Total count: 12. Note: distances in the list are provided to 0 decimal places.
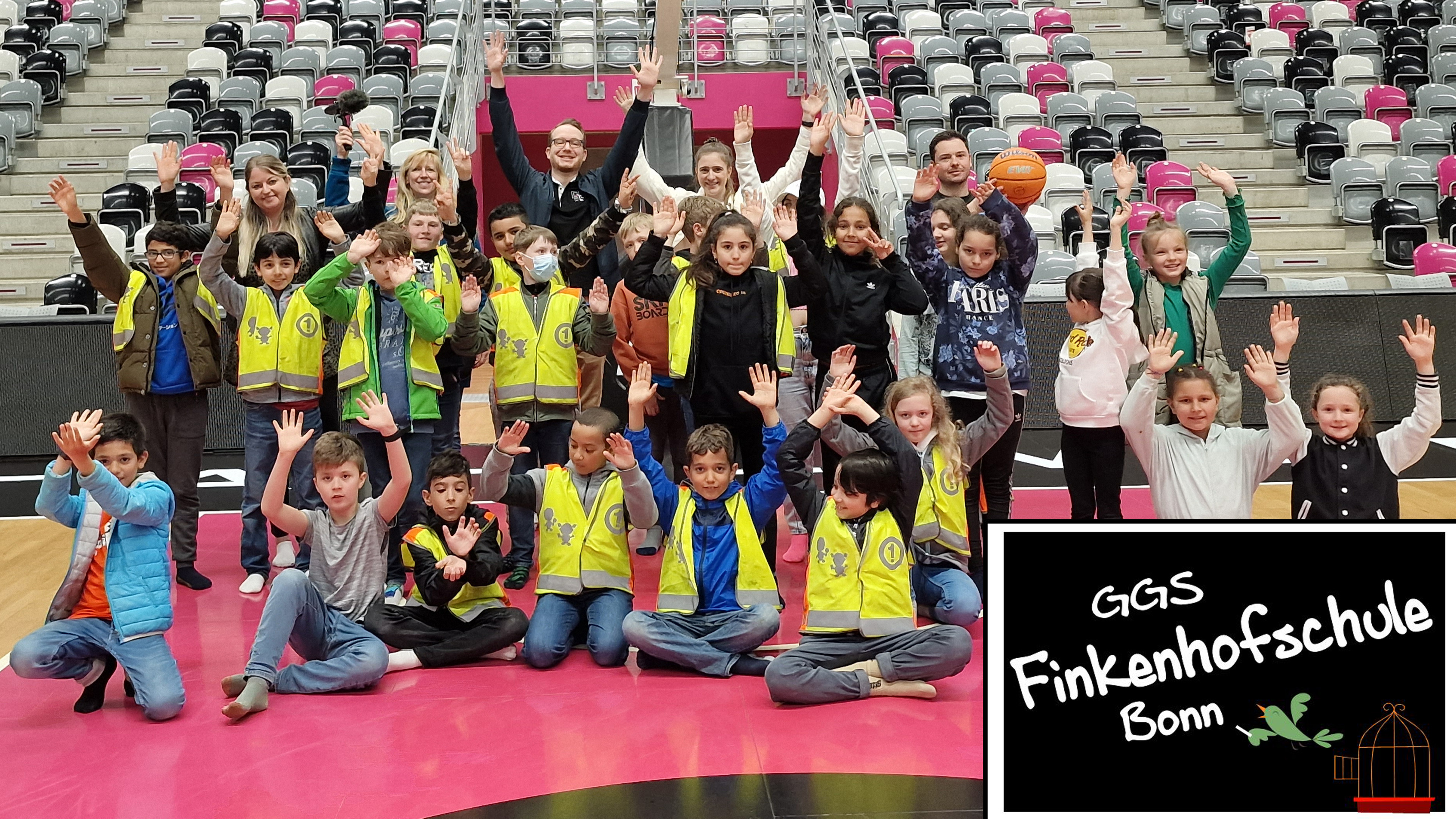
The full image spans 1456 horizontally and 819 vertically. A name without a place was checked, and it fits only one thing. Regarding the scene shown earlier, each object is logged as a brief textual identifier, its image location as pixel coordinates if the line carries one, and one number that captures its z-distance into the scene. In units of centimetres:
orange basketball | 600
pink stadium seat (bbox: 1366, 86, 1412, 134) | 1359
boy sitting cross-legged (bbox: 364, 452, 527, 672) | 453
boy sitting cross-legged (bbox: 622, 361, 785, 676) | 447
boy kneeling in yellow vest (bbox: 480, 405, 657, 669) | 468
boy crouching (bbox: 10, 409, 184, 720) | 411
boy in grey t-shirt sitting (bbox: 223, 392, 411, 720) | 423
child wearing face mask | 550
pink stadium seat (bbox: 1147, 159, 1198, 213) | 1175
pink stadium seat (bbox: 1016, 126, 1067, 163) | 1231
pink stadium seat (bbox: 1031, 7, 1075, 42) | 1521
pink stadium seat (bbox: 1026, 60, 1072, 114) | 1391
